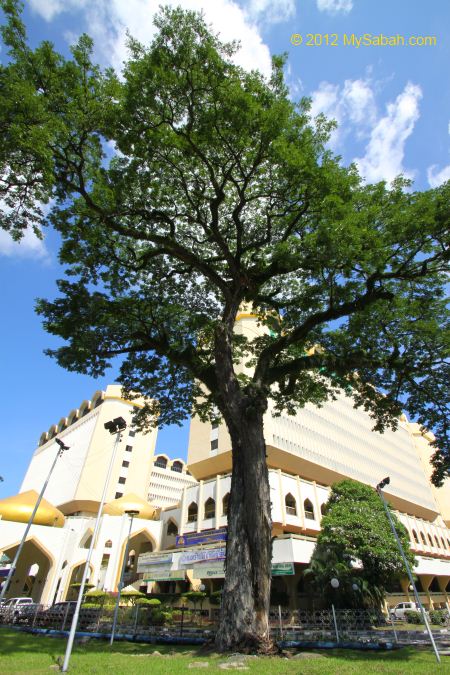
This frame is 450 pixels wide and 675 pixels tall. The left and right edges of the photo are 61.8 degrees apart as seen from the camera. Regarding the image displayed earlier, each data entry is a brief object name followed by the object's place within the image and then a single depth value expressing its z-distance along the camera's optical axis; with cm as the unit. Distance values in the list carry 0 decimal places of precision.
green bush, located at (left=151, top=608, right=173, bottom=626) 1642
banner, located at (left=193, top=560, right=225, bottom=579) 2208
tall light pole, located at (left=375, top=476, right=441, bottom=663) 786
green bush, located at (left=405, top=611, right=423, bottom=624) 2448
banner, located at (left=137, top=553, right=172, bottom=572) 2648
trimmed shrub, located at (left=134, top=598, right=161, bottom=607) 2007
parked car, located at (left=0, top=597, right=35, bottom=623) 1792
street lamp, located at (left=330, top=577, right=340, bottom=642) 1808
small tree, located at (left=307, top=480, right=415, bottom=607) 2017
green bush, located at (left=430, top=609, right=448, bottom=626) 2408
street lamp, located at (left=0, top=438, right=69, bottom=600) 1715
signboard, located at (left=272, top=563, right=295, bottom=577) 2183
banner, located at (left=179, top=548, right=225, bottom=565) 2302
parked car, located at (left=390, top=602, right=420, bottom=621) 2596
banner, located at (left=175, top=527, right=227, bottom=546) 2611
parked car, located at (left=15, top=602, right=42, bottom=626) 1710
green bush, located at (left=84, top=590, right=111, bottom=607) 2106
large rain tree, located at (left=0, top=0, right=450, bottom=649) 854
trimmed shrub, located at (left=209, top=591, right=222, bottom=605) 2473
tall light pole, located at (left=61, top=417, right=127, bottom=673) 625
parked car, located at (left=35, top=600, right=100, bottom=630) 1501
